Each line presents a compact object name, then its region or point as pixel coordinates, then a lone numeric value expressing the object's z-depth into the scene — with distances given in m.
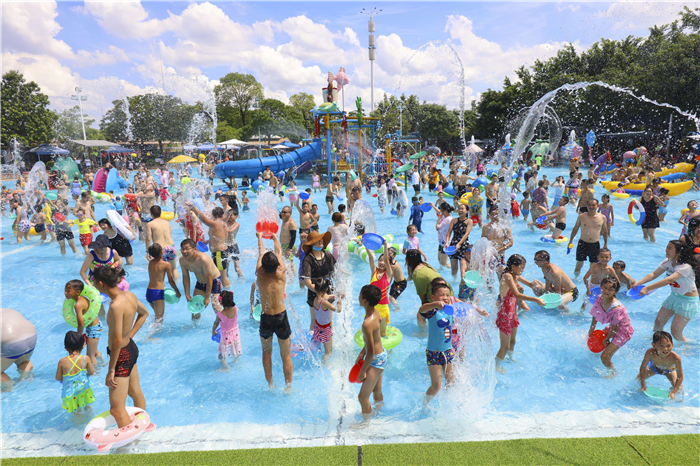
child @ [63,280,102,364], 4.43
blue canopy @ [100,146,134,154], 43.00
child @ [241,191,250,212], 16.09
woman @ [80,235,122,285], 5.86
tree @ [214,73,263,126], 59.75
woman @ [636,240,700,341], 4.64
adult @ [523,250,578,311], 5.78
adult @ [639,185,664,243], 9.58
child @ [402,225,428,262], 7.15
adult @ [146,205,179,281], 7.00
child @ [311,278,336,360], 4.80
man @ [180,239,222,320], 5.54
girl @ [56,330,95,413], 4.01
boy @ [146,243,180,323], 5.52
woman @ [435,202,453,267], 7.64
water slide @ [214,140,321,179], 25.50
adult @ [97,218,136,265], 7.43
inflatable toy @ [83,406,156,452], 3.48
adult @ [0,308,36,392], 4.30
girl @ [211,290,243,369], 4.64
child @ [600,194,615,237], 8.77
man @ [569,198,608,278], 6.99
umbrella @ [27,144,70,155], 33.78
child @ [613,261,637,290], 5.84
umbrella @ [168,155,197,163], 31.21
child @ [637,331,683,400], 4.01
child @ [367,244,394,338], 5.04
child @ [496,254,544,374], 4.63
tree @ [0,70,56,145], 36.72
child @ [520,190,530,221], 12.95
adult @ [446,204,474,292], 7.11
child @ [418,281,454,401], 3.87
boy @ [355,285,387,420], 3.64
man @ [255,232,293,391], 4.26
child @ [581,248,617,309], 5.71
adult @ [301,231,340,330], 5.12
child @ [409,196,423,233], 9.64
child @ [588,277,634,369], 4.46
